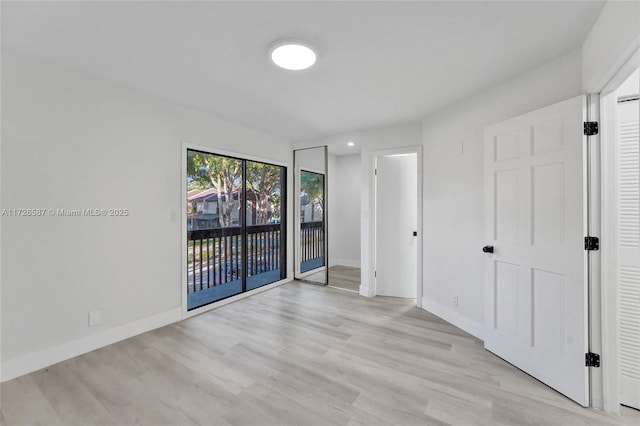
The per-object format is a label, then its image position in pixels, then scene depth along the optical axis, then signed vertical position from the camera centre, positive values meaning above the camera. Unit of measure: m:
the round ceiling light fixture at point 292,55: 1.88 +1.16
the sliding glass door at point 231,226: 3.45 -0.20
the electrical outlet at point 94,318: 2.43 -0.97
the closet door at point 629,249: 1.71 -0.24
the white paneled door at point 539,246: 1.80 -0.27
